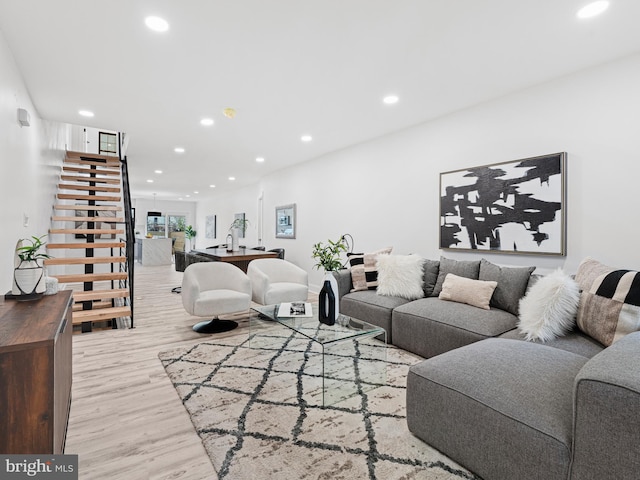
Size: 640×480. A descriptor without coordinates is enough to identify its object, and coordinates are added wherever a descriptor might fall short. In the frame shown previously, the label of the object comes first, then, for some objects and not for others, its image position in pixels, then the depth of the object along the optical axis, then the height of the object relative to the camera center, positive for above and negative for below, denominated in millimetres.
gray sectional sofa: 1119 -715
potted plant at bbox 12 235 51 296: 1981 -235
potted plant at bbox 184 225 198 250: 13914 +58
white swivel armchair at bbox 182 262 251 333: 3457 -649
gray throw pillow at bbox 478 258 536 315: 2811 -432
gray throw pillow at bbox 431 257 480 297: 3227 -336
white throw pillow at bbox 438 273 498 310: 2908 -501
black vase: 2678 -571
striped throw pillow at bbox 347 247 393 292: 3828 -435
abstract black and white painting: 2994 +296
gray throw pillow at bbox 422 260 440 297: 3516 -441
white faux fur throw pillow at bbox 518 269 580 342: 2184 -501
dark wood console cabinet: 1219 -594
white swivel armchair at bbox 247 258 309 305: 3932 -599
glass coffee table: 2354 -1089
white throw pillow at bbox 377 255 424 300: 3443 -441
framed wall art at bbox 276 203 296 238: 6876 +314
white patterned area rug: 1581 -1109
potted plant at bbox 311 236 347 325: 2678 -470
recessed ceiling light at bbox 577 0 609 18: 2066 +1459
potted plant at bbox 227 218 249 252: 10000 +352
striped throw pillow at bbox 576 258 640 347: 1876 -412
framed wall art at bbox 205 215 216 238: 12922 +360
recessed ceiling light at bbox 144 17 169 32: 2252 +1480
